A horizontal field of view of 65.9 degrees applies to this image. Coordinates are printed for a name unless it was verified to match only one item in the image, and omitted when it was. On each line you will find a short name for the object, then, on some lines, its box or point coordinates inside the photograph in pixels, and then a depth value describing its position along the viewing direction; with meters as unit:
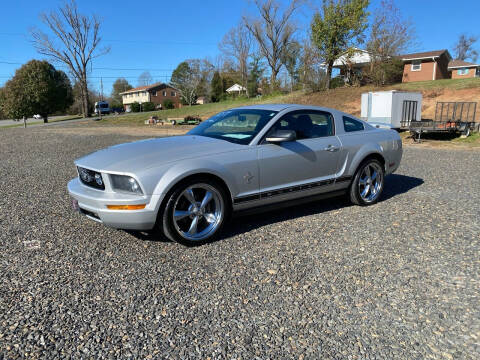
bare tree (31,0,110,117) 44.09
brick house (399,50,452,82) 37.28
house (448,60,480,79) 45.22
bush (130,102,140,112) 65.97
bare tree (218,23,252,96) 52.42
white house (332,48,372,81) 29.88
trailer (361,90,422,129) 15.77
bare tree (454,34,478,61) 68.30
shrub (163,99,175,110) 64.76
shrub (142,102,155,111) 65.38
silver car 3.60
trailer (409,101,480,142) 14.45
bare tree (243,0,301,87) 41.91
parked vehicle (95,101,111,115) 59.59
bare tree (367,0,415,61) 29.73
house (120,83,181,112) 83.88
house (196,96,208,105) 83.69
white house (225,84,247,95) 58.48
